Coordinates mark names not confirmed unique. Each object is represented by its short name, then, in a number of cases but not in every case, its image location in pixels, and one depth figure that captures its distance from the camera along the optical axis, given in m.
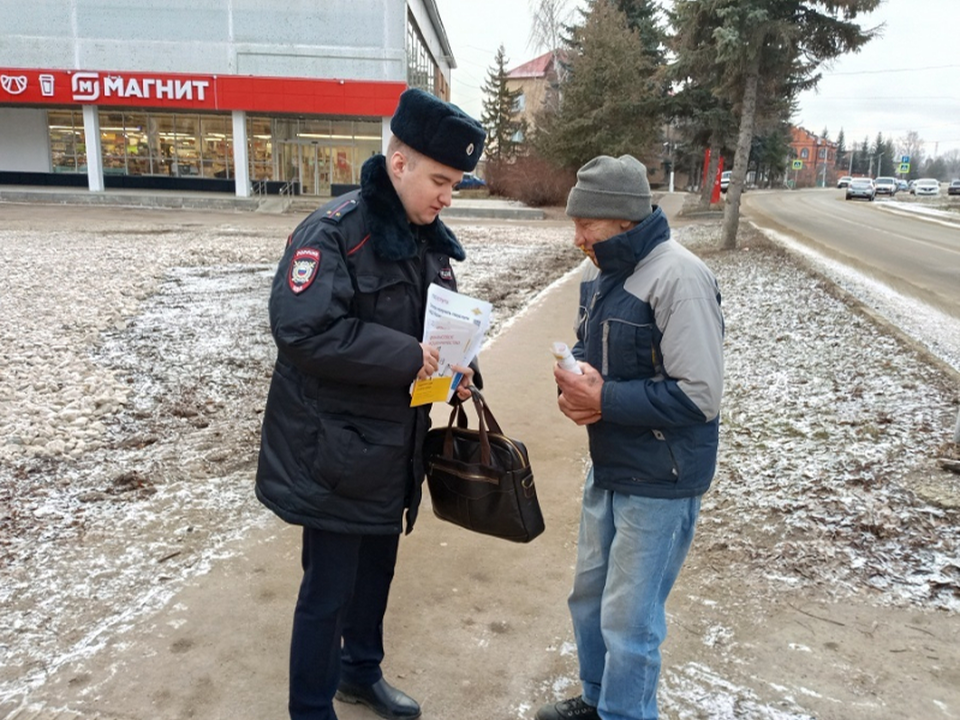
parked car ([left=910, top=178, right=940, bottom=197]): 56.48
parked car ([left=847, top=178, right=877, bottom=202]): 47.09
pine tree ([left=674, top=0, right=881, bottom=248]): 15.65
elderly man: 2.06
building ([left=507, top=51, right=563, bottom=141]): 66.00
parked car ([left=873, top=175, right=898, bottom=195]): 55.66
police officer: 2.04
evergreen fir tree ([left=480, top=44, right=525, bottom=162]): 52.03
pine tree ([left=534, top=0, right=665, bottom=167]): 28.30
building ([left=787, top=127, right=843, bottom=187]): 114.28
